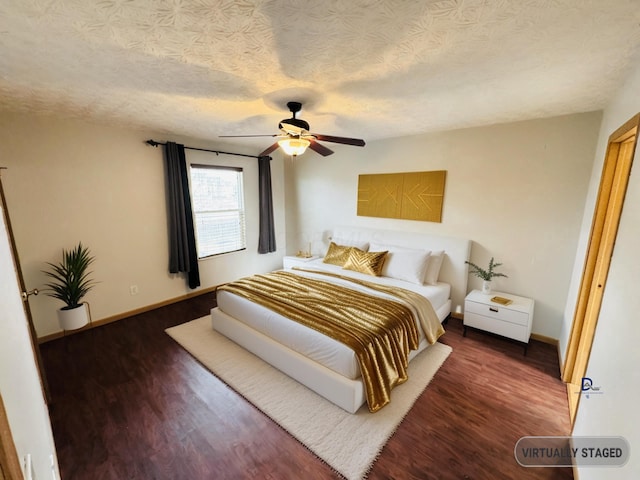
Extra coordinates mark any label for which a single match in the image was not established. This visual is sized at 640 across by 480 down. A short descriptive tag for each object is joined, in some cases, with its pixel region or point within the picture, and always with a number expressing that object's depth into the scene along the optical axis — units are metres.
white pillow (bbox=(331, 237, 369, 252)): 3.82
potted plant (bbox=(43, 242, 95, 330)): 2.81
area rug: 1.68
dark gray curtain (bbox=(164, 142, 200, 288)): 3.57
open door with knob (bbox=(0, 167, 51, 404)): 1.86
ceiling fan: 2.15
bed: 1.99
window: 4.03
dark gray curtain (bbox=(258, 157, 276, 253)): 4.63
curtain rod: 3.40
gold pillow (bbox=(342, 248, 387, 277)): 3.36
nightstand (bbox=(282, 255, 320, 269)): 4.15
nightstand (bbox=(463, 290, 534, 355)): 2.64
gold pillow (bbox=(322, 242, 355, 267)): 3.75
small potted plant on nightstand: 3.00
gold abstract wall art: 3.43
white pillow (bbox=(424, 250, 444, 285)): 3.24
